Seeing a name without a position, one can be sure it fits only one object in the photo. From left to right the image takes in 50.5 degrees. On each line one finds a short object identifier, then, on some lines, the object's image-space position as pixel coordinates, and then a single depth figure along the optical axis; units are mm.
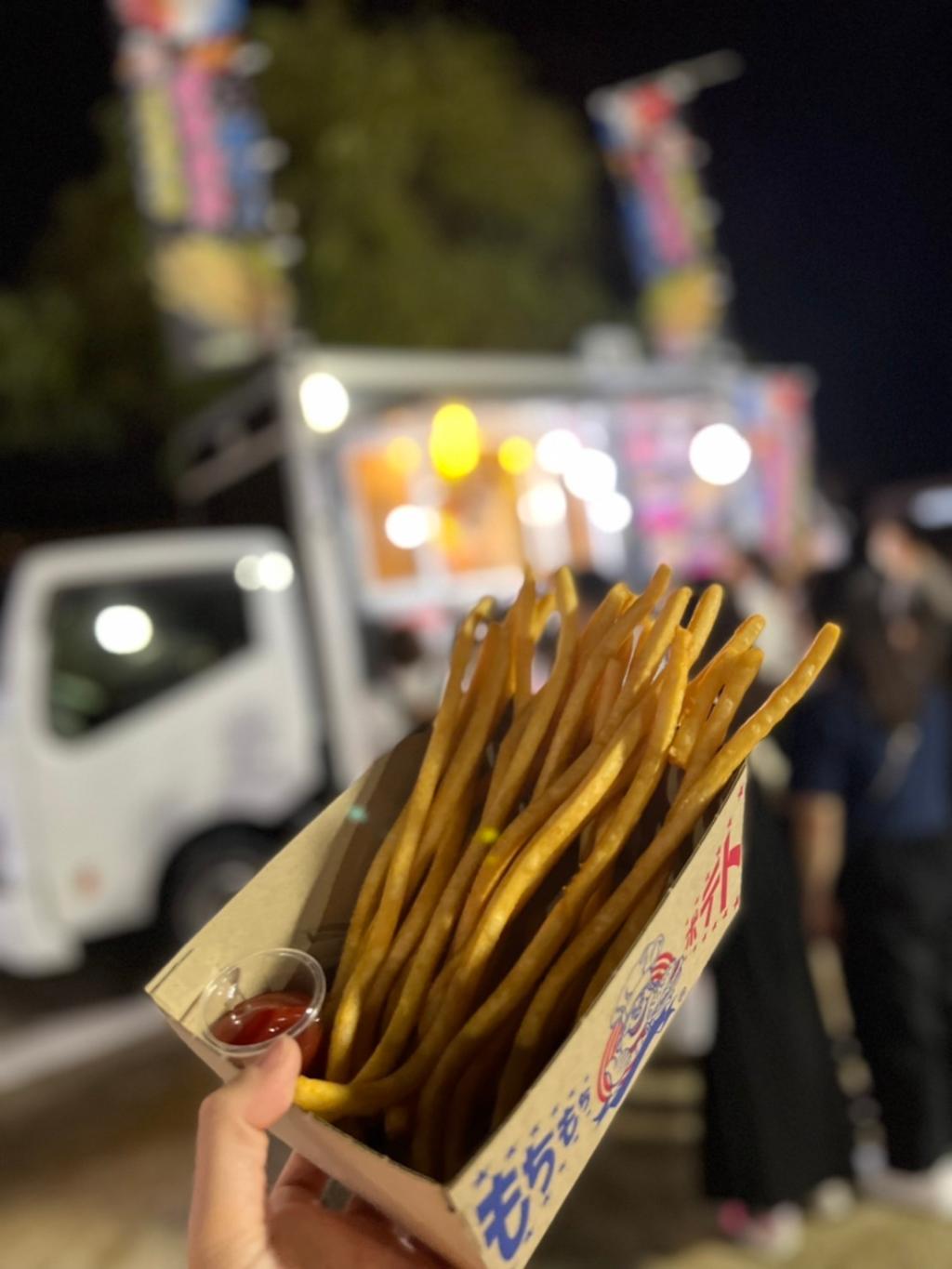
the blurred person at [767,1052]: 2768
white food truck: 5051
